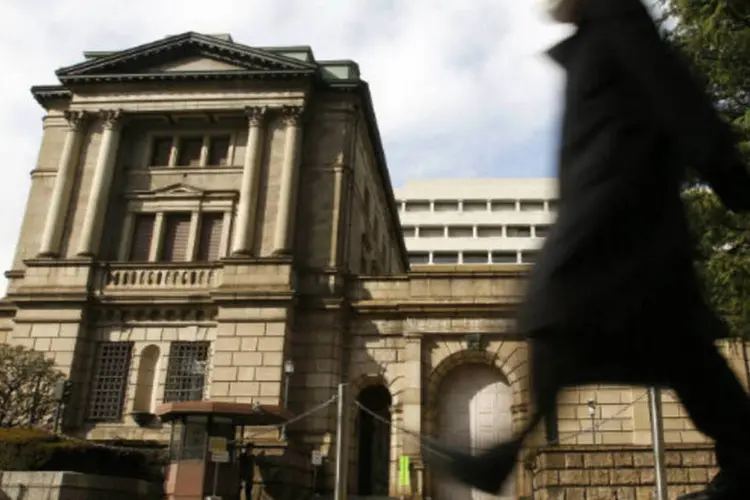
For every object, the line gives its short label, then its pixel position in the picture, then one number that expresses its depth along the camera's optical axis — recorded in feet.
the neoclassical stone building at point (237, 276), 79.30
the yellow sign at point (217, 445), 59.41
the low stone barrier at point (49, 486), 53.83
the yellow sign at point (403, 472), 66.08
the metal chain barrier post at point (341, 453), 49.20
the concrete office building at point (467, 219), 289.74
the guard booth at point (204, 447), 58.08
